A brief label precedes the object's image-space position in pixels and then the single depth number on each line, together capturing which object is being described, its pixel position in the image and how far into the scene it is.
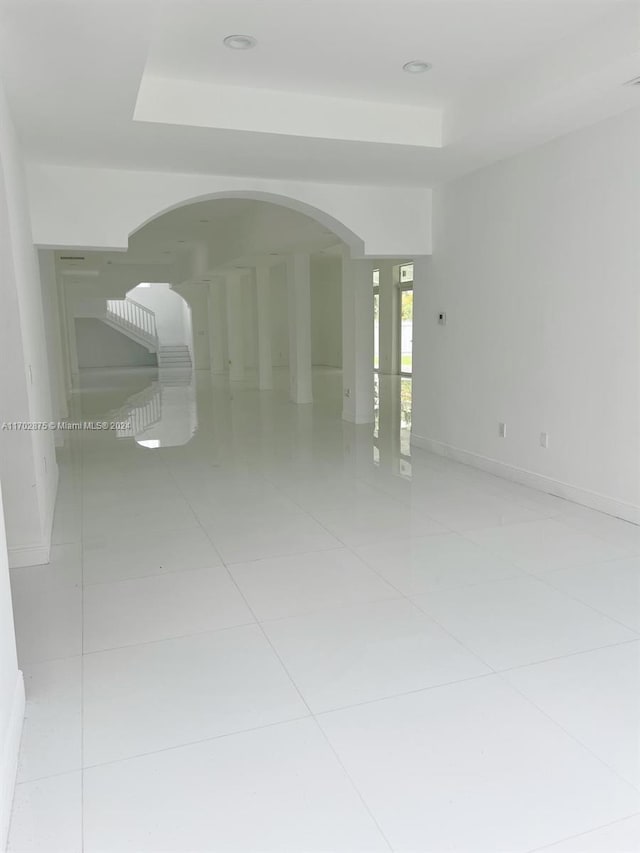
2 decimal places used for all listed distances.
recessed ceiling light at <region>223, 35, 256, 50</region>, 3.61
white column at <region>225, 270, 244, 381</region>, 14.69
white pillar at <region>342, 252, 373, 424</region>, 8.74
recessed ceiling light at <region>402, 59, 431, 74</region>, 4.02
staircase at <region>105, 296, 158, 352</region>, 22.06
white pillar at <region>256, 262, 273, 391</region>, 12.38
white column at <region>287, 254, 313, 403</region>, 10.29
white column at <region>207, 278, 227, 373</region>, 16.58
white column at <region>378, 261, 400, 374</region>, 15.81
